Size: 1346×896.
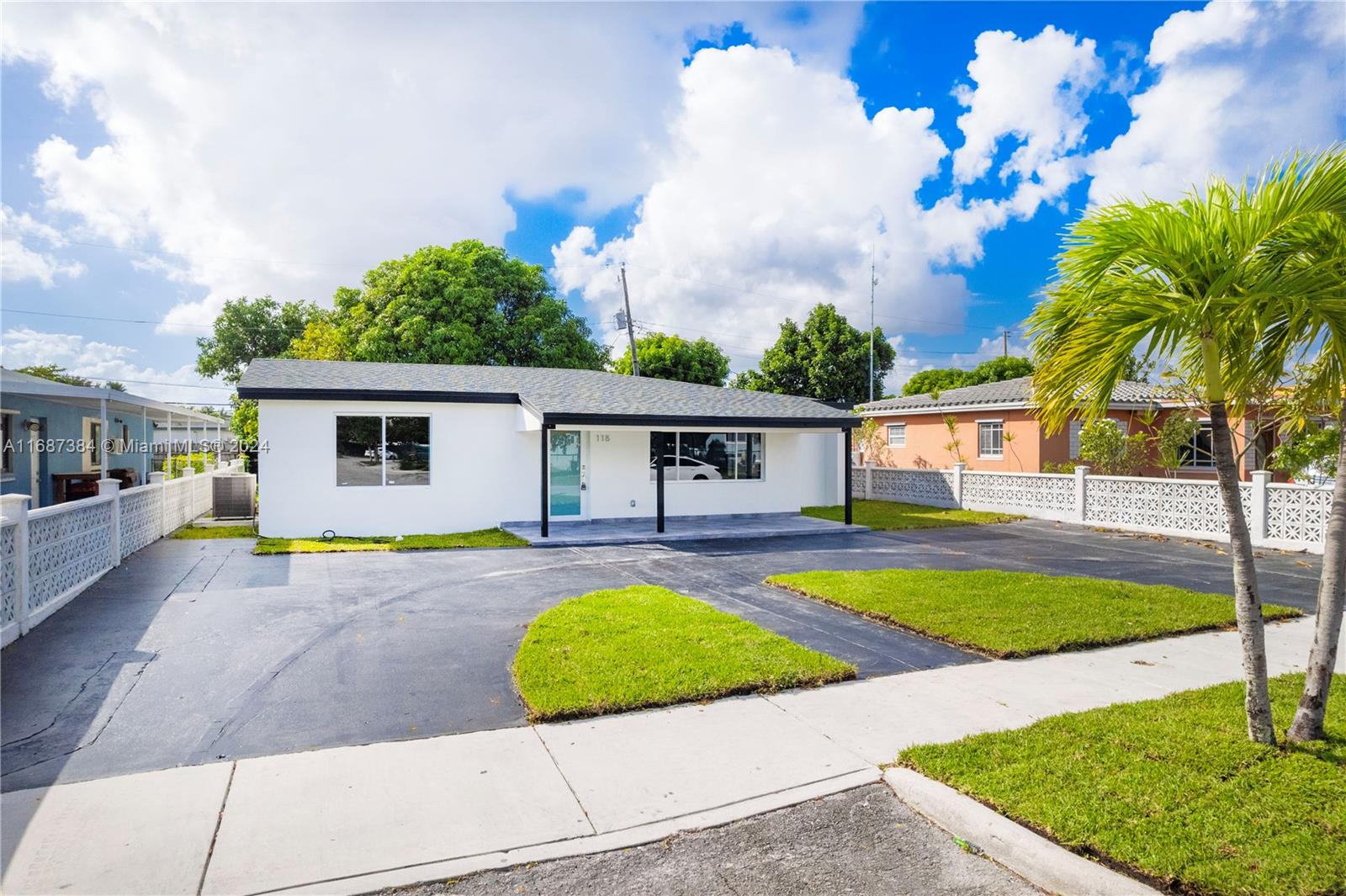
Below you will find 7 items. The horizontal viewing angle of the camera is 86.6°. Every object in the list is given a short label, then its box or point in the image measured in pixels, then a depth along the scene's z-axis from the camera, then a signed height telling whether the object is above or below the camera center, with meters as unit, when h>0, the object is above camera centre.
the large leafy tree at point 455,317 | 28.20 +5.89
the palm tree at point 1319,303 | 4.09 +0.90
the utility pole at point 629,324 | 32.34 +6.08
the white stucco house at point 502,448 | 14.13 +0.23
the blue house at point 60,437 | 13.15 +0.61
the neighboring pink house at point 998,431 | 21.89 +0.87
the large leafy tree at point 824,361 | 37.69 +5.15
